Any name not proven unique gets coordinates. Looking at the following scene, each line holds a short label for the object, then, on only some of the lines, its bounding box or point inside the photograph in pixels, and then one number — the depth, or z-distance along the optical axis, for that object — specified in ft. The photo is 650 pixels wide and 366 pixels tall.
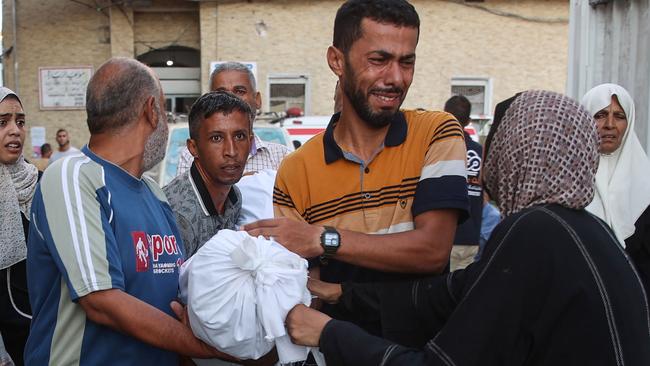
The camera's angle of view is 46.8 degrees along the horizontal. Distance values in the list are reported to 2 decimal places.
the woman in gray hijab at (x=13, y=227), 12.23
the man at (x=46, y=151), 54.29
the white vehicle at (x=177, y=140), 27.68
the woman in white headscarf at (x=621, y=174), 13.23
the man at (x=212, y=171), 10.55
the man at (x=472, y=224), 20.99
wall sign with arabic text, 60.44
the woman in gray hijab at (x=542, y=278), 6.15
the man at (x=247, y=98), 14.85
